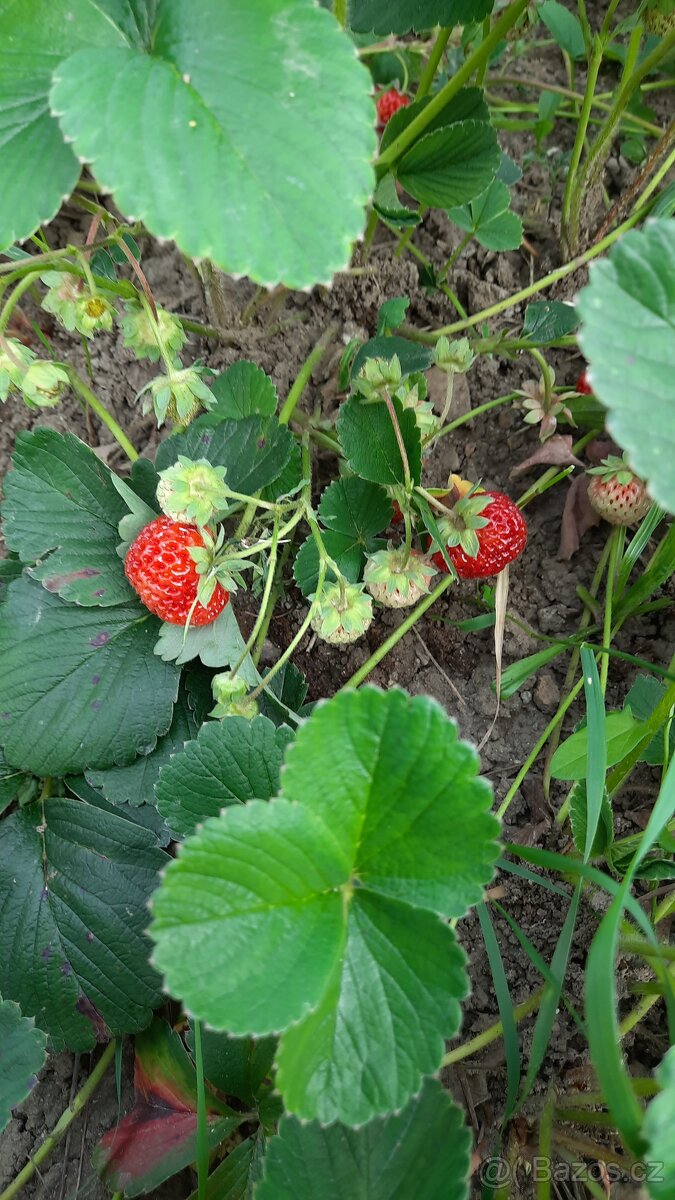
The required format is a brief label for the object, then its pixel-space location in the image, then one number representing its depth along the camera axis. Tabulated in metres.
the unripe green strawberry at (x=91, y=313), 0.21
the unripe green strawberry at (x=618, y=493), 0.25
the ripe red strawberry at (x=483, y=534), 0.23
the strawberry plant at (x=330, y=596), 0.15
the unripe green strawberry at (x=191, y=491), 0.20
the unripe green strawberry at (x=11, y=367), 0.20
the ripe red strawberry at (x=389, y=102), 0.31
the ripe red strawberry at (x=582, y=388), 0.28
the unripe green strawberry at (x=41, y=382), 0.20
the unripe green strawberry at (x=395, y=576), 0.22
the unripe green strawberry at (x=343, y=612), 0.21
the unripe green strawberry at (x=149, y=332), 0.21
